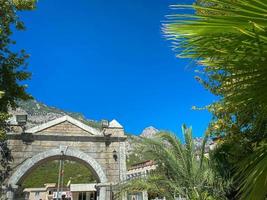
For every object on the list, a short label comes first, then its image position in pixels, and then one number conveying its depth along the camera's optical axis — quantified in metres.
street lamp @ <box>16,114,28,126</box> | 10.26
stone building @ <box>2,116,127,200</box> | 10.09
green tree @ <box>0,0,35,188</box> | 6.50
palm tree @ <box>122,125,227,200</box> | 5.21
